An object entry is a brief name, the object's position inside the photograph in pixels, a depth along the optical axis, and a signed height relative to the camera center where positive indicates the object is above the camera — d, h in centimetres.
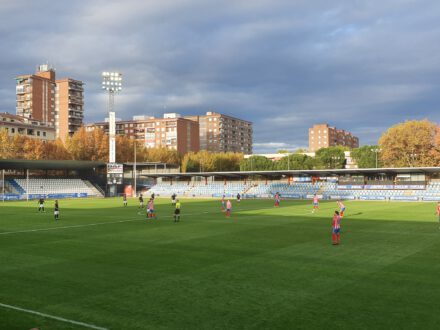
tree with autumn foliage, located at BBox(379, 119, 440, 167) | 9750 +801
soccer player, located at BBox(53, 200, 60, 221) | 3862 -288
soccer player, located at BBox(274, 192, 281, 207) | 5612 -281
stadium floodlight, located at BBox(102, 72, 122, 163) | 8600 +1886
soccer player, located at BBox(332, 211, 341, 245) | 2253 -264
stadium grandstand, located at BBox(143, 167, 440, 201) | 7375 -96
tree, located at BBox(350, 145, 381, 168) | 13312 +729
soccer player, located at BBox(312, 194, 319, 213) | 4663 -246
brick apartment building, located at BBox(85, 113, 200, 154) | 17612 +2122
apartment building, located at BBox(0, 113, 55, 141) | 12104 +1614
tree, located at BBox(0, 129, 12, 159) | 9869 +829
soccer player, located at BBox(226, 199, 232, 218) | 4102 -283
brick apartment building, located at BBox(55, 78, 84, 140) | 14625 +2605
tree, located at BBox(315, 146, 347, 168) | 15262 +722
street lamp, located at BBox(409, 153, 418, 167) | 9925 +471
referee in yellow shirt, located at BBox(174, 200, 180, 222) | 3559 -260
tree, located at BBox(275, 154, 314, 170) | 14638 +574
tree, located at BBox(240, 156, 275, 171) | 14850 +539
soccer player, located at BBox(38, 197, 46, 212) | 4754 -279
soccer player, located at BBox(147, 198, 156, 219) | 3850 -268
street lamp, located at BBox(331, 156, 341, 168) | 15469 +737
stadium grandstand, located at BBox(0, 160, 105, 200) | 8456 +47
